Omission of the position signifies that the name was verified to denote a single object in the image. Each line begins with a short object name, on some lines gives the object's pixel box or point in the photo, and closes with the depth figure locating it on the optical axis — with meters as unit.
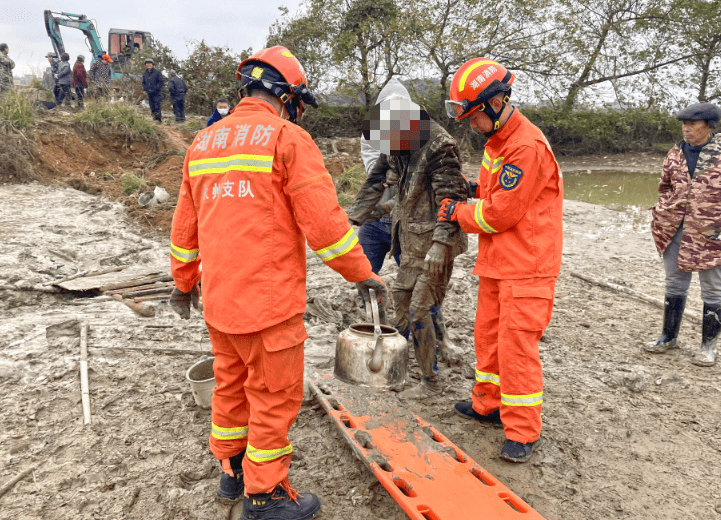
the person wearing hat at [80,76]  13.44
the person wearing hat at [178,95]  14.26
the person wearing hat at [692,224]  3.73
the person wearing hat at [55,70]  13.31
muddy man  3.10
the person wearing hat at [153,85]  13.47
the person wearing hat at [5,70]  10.42
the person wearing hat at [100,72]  14.19
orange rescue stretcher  2.23
